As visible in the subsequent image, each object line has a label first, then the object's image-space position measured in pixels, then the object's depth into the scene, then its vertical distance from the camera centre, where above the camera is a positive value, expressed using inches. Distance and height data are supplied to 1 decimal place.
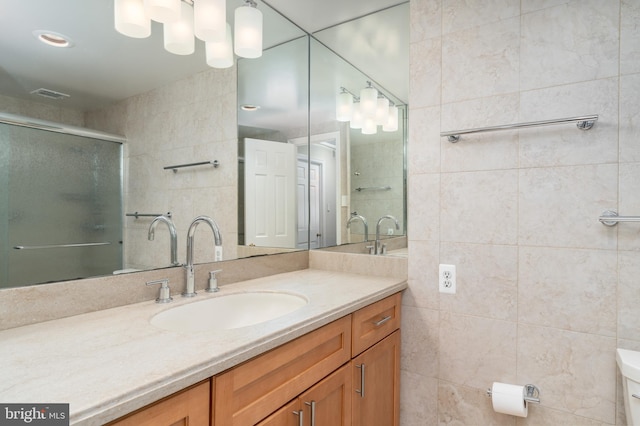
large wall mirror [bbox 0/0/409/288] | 41.4 +15.1
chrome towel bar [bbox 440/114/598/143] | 52.4 +13.9
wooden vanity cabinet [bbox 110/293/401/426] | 31.0 -20.4
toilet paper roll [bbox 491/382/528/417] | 56.4 -30.9
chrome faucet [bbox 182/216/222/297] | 54.4 -8.9
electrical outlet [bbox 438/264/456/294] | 64.5 -12.7
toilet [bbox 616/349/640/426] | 44.5 -22.7
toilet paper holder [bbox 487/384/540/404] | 57.0 -30.1
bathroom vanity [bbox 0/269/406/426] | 26.3 -13.8
